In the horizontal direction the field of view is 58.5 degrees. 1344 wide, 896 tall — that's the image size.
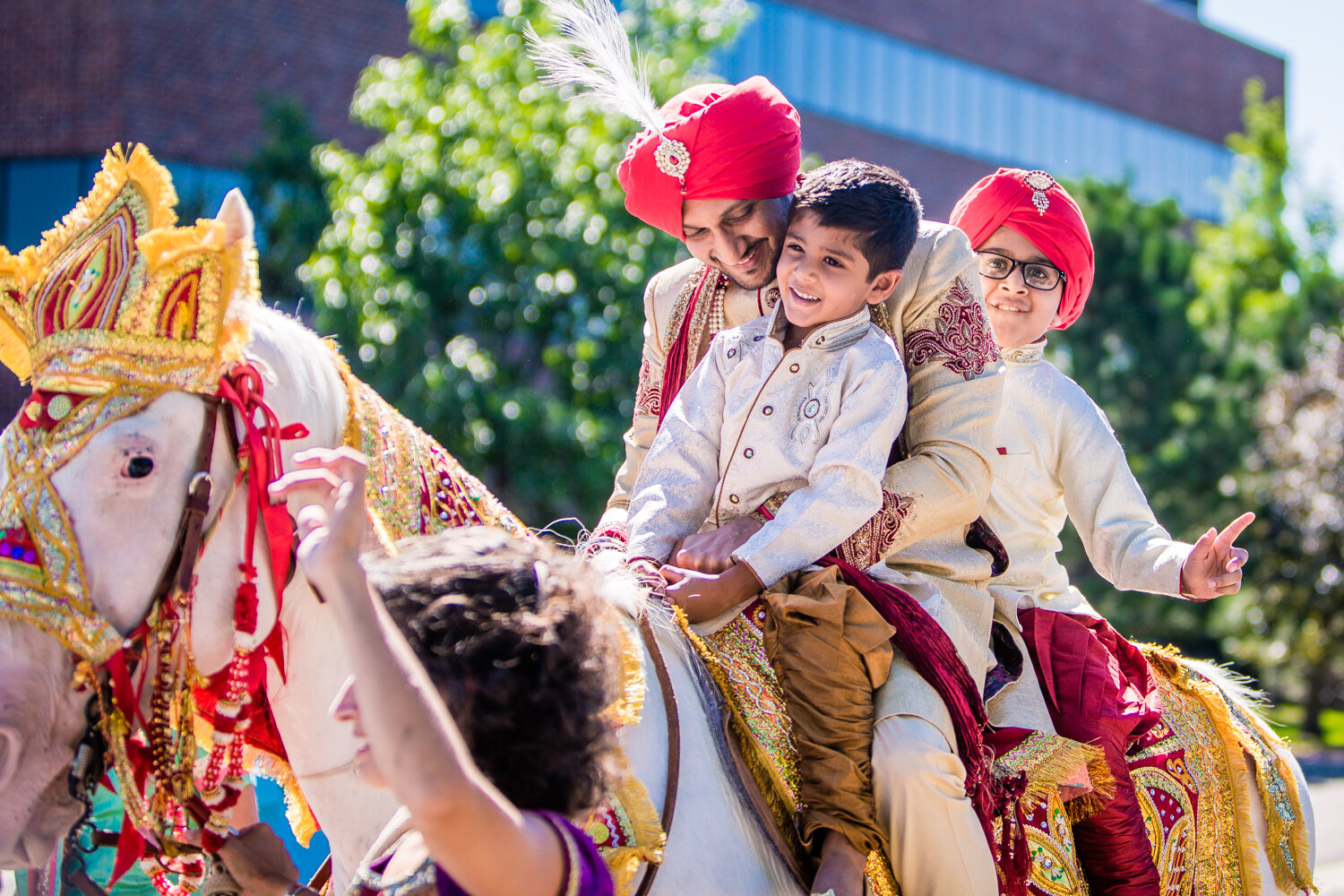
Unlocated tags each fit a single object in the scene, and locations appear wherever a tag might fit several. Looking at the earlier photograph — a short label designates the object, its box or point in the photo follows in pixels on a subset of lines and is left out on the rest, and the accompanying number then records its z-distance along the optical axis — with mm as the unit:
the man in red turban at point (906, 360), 2305
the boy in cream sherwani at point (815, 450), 2240
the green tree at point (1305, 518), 17484
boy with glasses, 3094
